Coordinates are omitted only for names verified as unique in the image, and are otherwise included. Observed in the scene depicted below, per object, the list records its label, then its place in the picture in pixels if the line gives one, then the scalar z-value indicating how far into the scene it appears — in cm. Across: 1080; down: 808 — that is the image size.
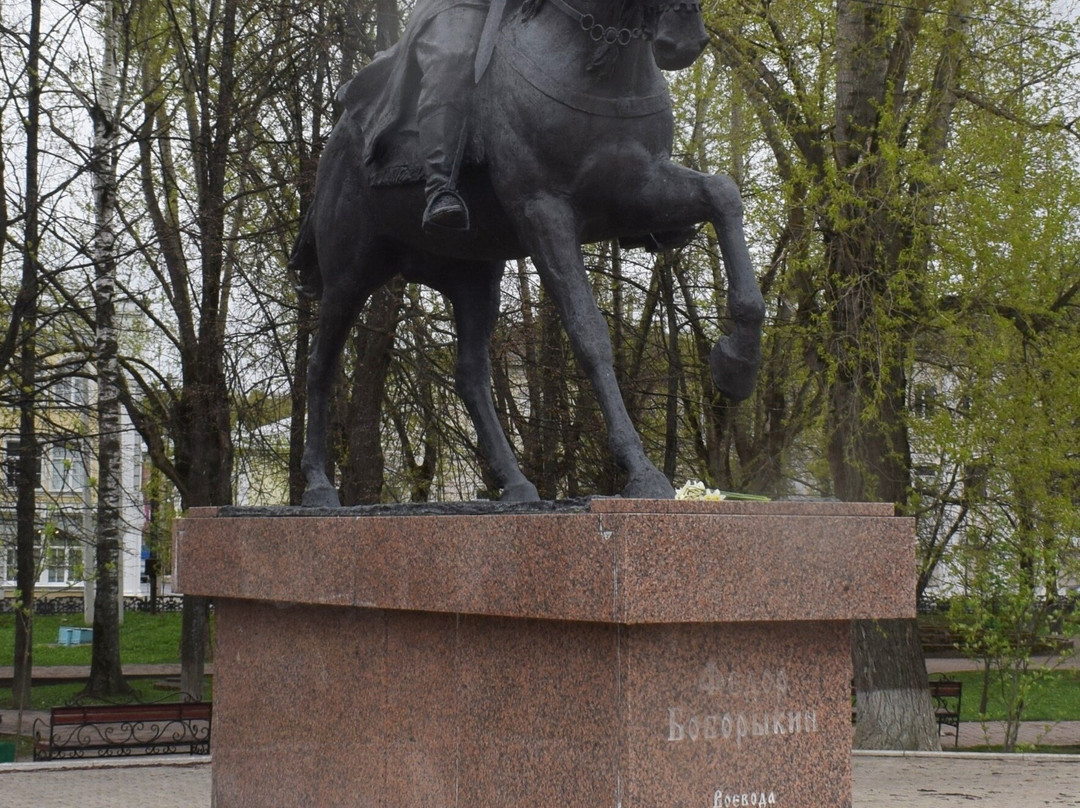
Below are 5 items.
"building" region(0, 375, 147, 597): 1611
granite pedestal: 414
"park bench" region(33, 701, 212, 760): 1332
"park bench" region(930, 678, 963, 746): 1666
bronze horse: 482
